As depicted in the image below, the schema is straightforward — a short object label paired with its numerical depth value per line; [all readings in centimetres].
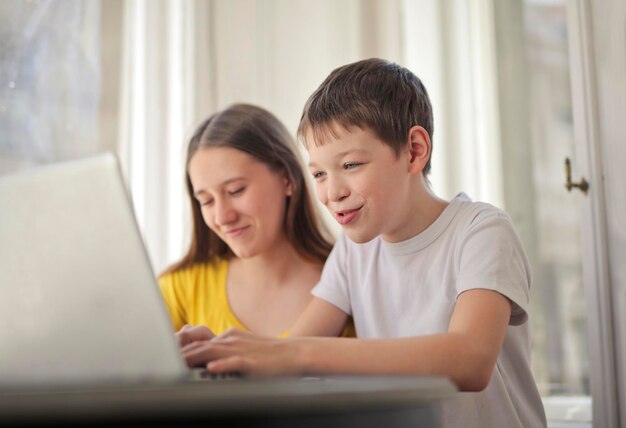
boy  99
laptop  57
